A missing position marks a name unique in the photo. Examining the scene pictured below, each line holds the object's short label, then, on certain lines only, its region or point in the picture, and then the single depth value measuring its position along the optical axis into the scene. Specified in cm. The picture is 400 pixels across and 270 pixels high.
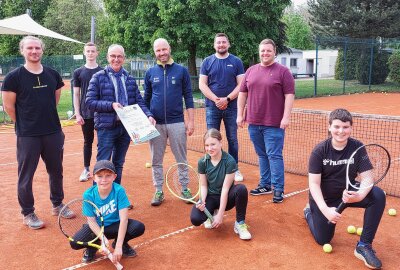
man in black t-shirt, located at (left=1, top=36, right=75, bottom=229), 445
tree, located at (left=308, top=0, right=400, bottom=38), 2905
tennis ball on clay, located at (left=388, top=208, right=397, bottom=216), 499
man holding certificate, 480
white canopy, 1493
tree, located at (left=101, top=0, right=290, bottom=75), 2028
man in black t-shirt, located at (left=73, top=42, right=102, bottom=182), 627
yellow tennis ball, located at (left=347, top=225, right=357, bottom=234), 448
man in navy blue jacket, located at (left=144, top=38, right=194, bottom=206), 525
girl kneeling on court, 439
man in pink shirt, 532
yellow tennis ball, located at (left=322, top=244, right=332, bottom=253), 406
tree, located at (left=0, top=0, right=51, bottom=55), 4475
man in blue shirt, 593
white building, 5122
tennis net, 722
